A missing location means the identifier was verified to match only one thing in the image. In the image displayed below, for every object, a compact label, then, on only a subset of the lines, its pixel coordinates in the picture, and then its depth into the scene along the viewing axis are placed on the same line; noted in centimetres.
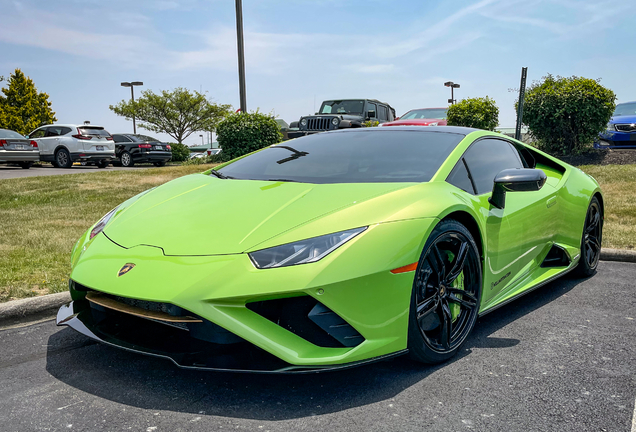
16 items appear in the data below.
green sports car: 222
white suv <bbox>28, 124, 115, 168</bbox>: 1758
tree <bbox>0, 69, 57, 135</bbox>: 3800
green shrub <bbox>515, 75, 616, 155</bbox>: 1198
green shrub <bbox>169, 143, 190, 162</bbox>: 2725
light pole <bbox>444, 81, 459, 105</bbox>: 3775
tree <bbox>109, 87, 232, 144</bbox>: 3797
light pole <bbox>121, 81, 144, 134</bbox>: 3753
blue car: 1240
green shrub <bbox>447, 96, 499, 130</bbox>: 1455
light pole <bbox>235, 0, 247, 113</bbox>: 1377
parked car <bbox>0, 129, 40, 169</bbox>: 1647
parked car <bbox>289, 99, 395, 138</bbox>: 1462
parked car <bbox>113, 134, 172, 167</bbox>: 2058
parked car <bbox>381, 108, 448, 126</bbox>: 1455
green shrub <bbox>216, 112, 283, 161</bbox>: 1427
